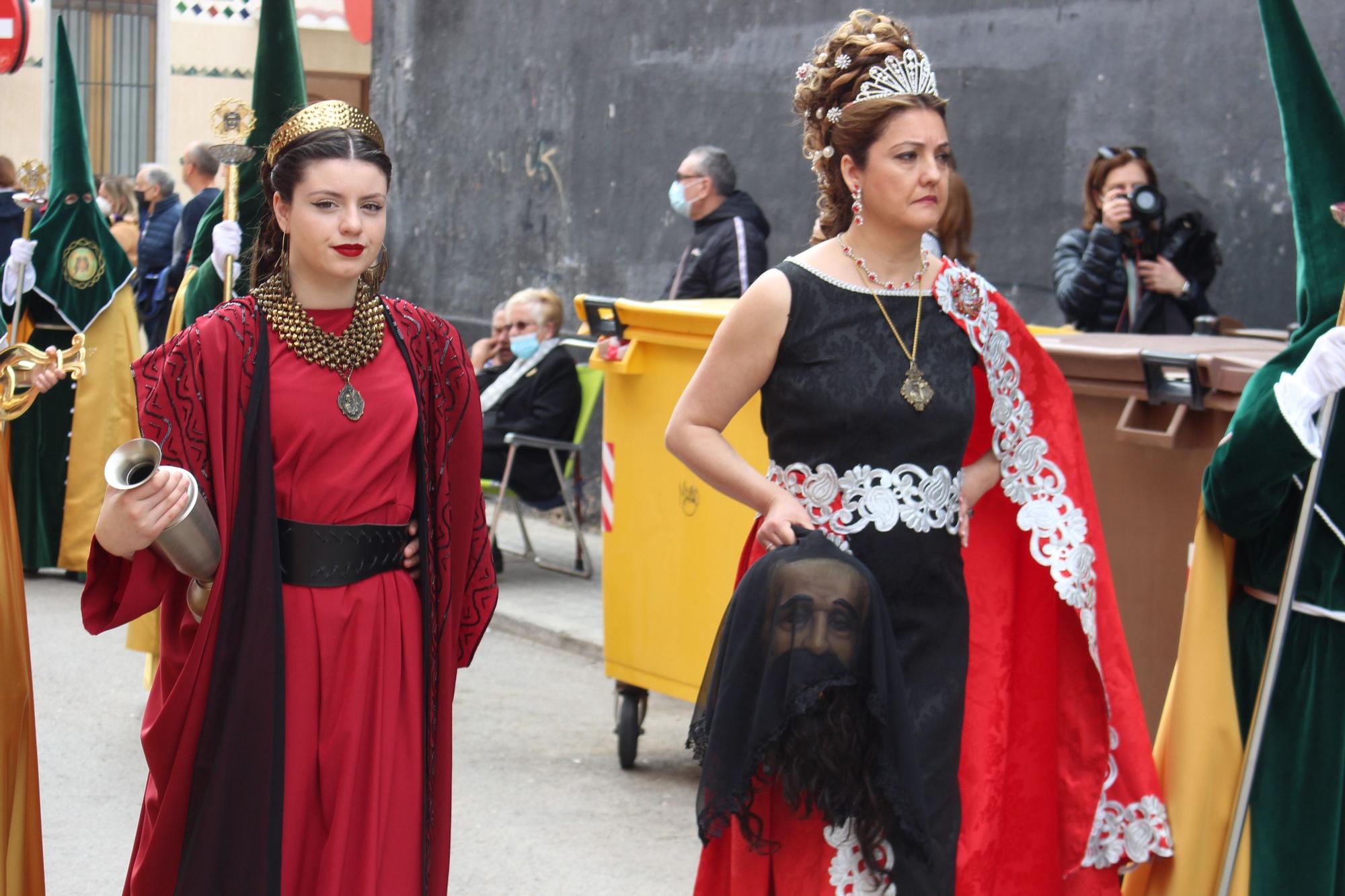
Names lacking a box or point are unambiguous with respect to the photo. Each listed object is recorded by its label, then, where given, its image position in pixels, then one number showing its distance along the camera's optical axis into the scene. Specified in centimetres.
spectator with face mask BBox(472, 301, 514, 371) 967
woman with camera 642
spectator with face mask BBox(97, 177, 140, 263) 1429
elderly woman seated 909
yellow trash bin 555
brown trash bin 448
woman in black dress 325
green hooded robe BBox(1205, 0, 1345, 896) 329
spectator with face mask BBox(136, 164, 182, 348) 1068
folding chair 898
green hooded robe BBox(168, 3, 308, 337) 479
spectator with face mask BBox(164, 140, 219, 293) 912
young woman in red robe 304
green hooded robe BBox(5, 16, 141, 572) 869
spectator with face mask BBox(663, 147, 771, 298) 810
